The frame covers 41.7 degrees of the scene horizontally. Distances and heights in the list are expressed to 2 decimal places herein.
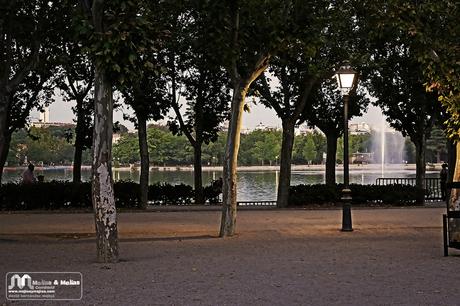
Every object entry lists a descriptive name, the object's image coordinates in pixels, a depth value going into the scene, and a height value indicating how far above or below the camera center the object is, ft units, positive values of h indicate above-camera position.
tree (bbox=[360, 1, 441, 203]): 79.41 +10.13
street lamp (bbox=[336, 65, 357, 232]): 50.29 +6.55
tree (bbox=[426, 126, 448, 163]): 190.60 +5.93
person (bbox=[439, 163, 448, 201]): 85.42 -1.74
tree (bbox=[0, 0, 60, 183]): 48.32 +11.99
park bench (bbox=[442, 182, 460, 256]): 33.60 -3.49
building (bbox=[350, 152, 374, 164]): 246.06 +3.15
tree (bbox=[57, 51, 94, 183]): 81.66 +9.72
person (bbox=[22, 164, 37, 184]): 72.59 -1.32
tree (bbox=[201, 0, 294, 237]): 43.80 +9.36
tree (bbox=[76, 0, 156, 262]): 32.60 +5.16
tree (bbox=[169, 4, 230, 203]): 82.12 +8.64
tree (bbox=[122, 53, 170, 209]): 71.61 +7.56
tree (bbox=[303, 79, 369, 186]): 86.02 +7.69
